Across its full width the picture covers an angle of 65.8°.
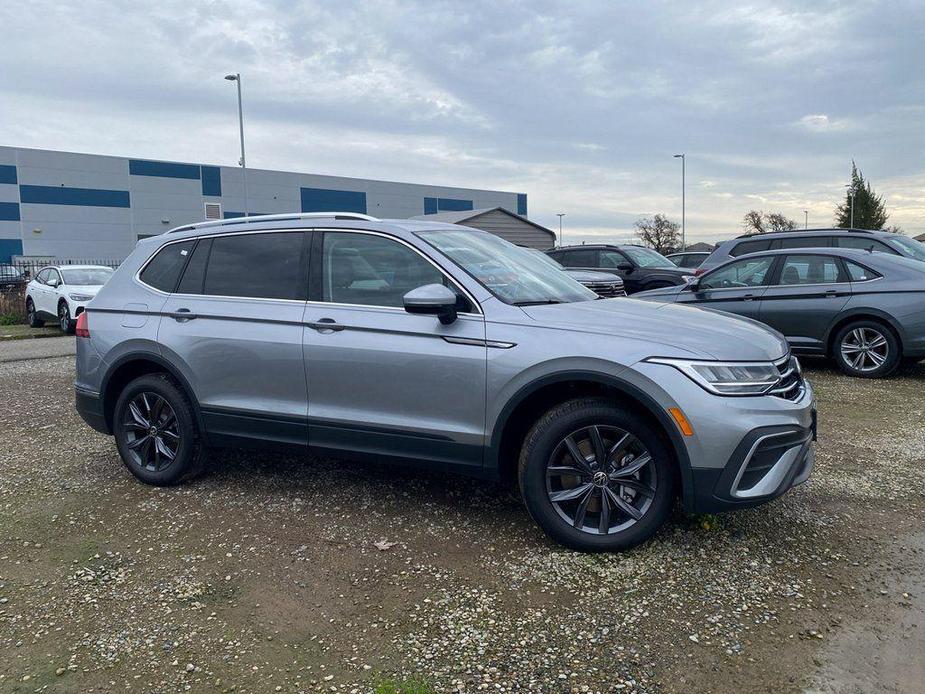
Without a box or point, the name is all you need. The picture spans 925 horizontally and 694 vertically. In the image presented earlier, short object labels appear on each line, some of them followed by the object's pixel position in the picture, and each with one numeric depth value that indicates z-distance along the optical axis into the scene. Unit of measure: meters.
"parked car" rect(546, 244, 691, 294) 15.49
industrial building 40.38
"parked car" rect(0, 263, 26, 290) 26.08
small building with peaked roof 34.59
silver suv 3.35
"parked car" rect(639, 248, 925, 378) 7.73
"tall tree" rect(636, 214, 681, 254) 66.44
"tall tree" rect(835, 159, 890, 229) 47.91
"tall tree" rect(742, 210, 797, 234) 65.88
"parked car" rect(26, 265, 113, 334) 15.22
